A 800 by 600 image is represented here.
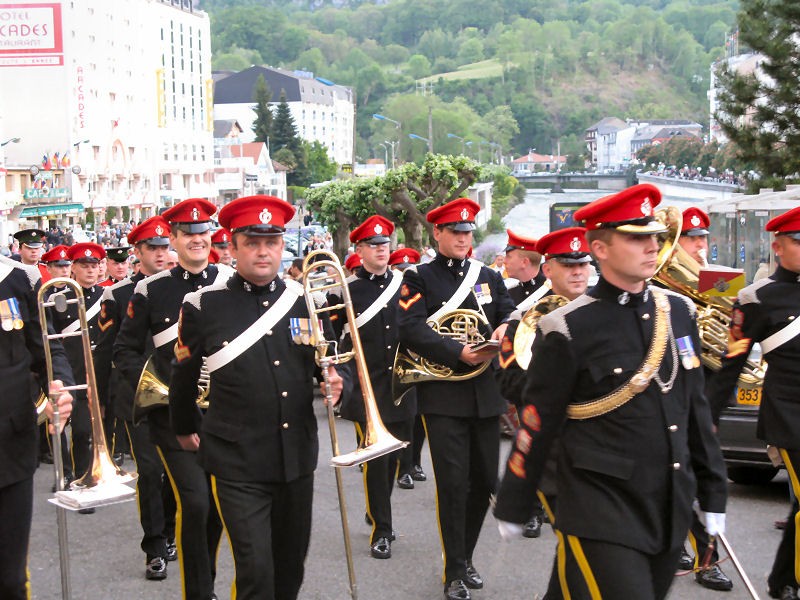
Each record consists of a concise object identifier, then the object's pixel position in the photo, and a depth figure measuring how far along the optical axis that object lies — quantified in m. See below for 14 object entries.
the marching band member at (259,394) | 5.78
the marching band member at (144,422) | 8.23
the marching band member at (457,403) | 7.59
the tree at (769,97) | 25.52
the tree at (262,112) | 157.62
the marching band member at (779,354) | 6.73
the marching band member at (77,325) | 11.09
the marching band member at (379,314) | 9.36
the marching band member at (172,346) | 7.08
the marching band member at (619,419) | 4.68
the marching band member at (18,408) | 5.75
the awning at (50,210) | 65.38
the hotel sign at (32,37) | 85.14
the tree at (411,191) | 31.16
